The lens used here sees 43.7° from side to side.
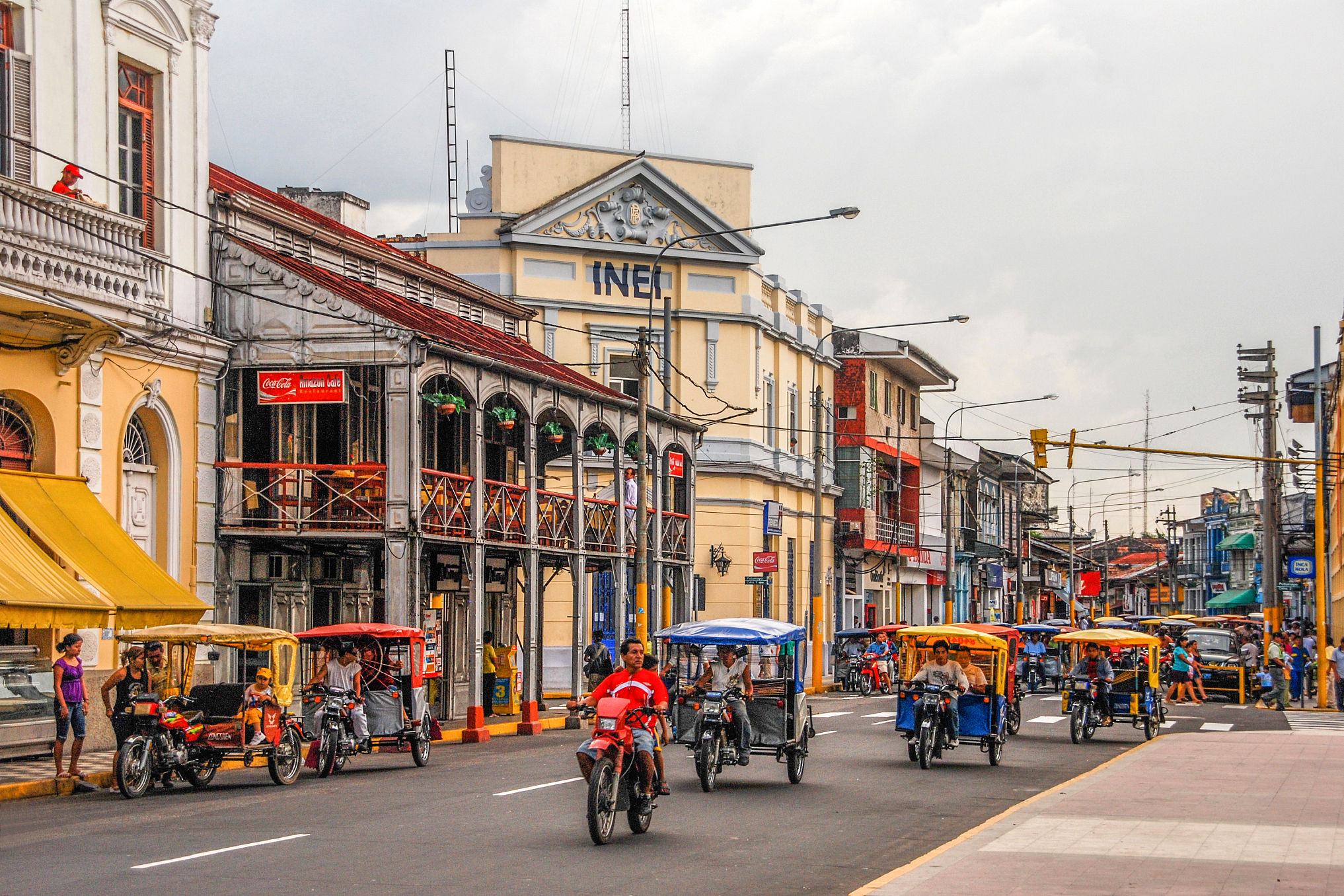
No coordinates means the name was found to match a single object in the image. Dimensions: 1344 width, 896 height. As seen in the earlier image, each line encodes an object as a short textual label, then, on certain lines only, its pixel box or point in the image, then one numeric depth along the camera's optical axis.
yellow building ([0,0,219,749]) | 21.55
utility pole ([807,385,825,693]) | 44.75
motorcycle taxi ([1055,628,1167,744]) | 27.31
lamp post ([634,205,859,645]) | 31.70
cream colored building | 47.47
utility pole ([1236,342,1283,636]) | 48.09
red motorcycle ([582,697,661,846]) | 13.66
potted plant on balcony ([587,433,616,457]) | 33.94
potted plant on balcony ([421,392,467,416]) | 27.00
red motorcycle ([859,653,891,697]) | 47.69
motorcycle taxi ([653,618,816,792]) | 18.81
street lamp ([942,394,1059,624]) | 56.91
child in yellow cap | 19.06
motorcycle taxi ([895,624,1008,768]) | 21.97
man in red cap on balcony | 22.89
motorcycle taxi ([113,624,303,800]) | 18.20
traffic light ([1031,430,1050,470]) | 34.65
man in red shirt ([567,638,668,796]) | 14.34
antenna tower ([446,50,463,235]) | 55.03
